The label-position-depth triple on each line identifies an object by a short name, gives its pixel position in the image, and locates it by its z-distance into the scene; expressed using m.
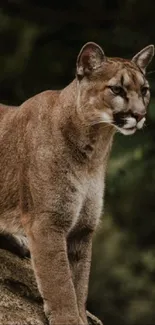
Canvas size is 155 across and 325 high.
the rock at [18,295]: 16.16
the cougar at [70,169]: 15.84
